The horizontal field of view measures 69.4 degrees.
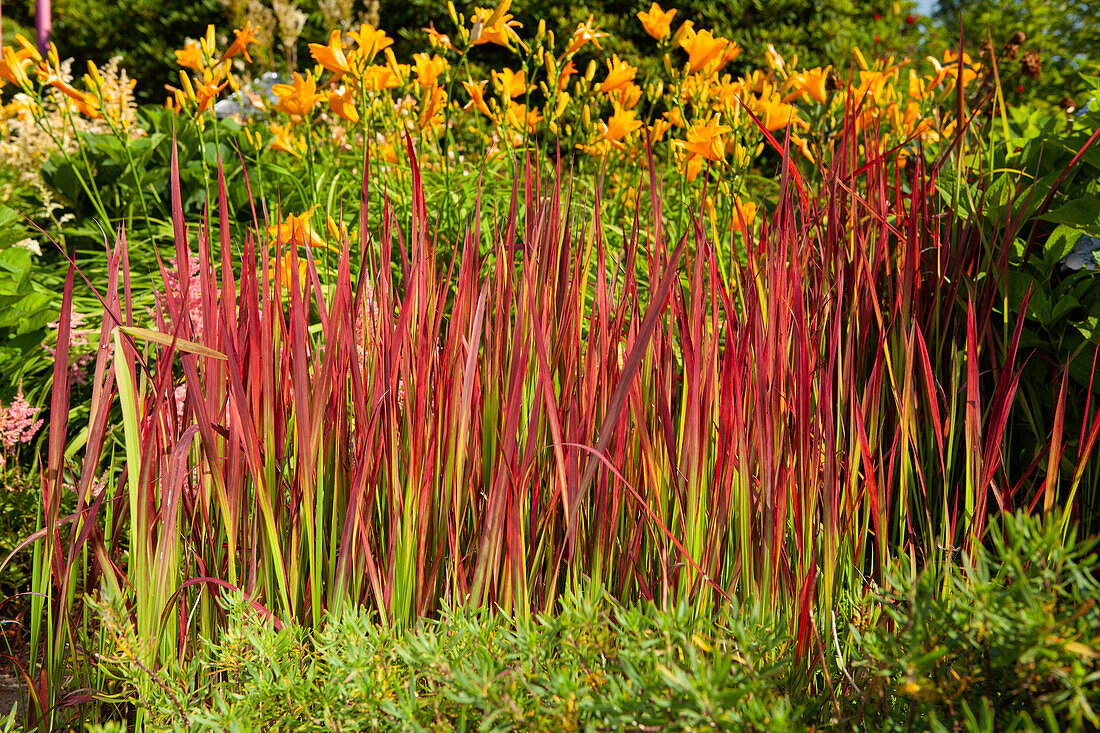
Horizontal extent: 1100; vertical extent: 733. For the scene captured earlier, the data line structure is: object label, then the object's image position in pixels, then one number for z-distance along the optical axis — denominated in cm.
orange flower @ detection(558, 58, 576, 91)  241
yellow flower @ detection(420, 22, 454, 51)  235
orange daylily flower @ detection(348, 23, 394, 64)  215
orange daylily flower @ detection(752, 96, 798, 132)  210
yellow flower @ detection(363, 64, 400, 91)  223
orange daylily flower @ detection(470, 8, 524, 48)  235
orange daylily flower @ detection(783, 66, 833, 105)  246
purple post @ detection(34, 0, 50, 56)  720
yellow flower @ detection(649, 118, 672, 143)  253
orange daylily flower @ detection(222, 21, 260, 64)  236
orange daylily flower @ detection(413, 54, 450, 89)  228
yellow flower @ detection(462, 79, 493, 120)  242
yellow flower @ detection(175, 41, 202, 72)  233
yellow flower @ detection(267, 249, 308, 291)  127
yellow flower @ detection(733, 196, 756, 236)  176
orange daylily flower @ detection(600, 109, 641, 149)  236
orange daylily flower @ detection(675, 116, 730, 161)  179
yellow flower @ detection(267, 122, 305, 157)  261
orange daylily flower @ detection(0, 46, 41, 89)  223
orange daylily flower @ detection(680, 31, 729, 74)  222
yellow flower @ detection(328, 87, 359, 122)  227
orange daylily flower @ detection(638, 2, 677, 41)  245
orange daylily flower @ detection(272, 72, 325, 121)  230
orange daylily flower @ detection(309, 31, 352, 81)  220
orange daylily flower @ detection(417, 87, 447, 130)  235
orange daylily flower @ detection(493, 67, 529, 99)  246
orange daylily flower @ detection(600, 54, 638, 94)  245
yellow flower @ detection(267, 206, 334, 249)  156
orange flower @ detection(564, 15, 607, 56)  246
